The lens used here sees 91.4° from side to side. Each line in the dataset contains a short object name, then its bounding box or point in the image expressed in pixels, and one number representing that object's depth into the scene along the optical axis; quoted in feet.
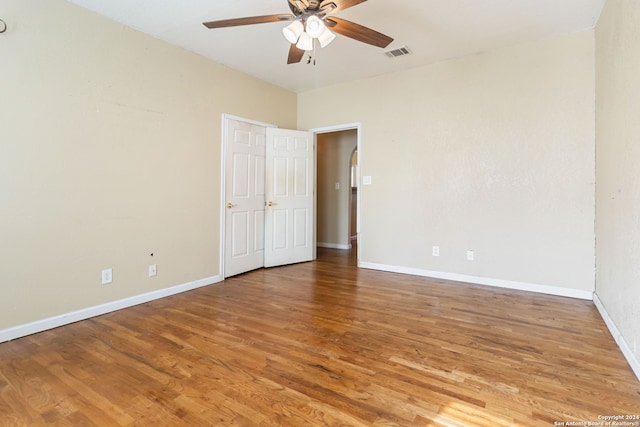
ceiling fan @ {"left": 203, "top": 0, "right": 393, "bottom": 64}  6.91
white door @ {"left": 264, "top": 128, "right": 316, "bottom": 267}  15.14
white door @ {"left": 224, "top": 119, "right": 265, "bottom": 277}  13.29
